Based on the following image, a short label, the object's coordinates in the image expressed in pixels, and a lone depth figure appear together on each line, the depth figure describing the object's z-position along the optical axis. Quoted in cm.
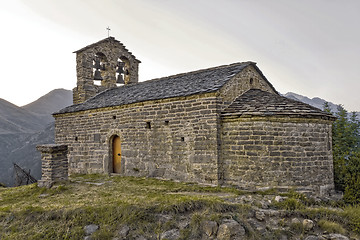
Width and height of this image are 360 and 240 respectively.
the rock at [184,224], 517
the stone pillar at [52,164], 844
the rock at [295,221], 544
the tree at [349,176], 714
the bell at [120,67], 1535
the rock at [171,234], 488
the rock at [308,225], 534
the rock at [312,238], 506
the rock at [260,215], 551
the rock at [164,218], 533
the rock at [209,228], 502
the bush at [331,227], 526
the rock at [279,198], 633
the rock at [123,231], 493
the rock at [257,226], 521
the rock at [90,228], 501
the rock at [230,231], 489
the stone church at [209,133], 743
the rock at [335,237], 501
